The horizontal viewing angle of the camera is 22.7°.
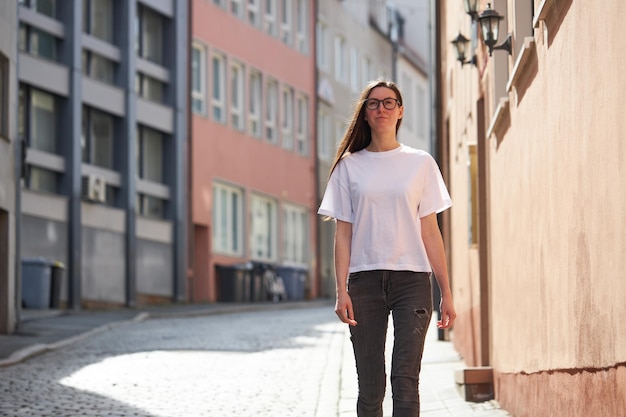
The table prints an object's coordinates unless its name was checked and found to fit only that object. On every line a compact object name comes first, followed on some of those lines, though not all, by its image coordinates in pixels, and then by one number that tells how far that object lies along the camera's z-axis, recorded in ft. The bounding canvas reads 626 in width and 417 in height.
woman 21.90
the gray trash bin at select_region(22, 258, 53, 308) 91.81
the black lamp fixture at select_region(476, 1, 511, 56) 35.83
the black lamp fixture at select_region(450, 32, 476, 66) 49.84
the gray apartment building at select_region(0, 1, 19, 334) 67.31
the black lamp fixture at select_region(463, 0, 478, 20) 44.11
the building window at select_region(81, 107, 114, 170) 107.14
